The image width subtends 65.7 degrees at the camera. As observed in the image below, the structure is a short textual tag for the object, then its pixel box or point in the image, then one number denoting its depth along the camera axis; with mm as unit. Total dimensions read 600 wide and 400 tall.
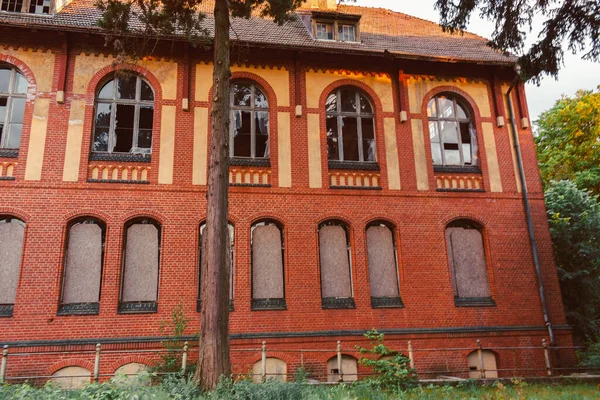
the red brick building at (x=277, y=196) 11766
